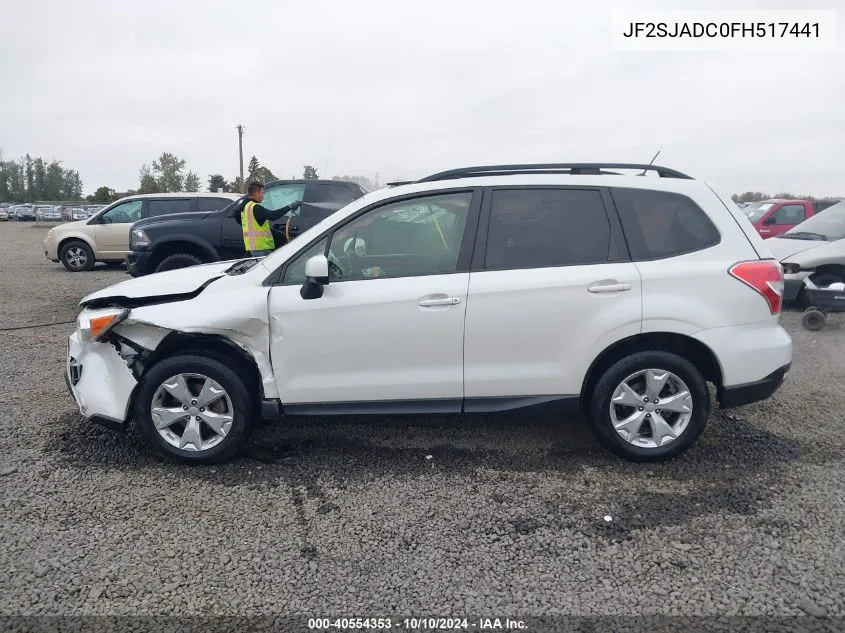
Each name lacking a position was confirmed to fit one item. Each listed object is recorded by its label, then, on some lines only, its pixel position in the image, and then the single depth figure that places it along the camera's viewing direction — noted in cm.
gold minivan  1362
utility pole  4981
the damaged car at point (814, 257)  819
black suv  905
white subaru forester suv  371
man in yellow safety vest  736
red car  1367
